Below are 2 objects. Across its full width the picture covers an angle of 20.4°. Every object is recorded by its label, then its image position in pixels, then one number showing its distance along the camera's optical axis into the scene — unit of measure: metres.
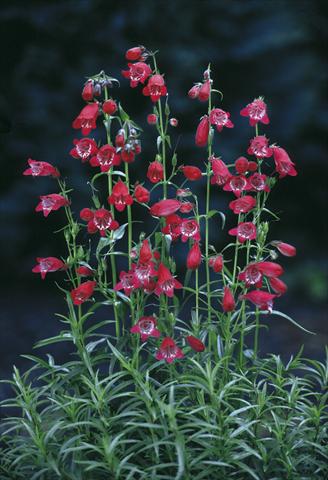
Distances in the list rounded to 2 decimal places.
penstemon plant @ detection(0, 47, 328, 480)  3.09
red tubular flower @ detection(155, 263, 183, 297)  3.13
